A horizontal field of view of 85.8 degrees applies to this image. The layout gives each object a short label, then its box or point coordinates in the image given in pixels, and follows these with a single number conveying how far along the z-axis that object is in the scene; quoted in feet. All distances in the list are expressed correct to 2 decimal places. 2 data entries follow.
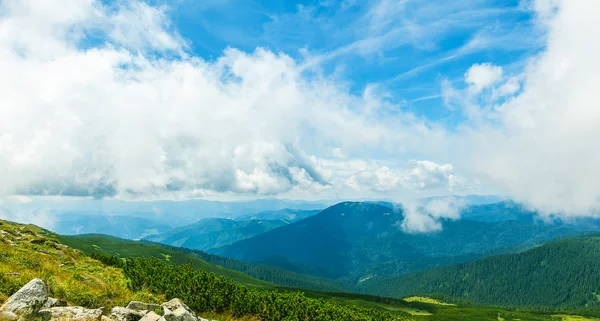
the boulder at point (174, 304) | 69.51
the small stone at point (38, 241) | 161.07
